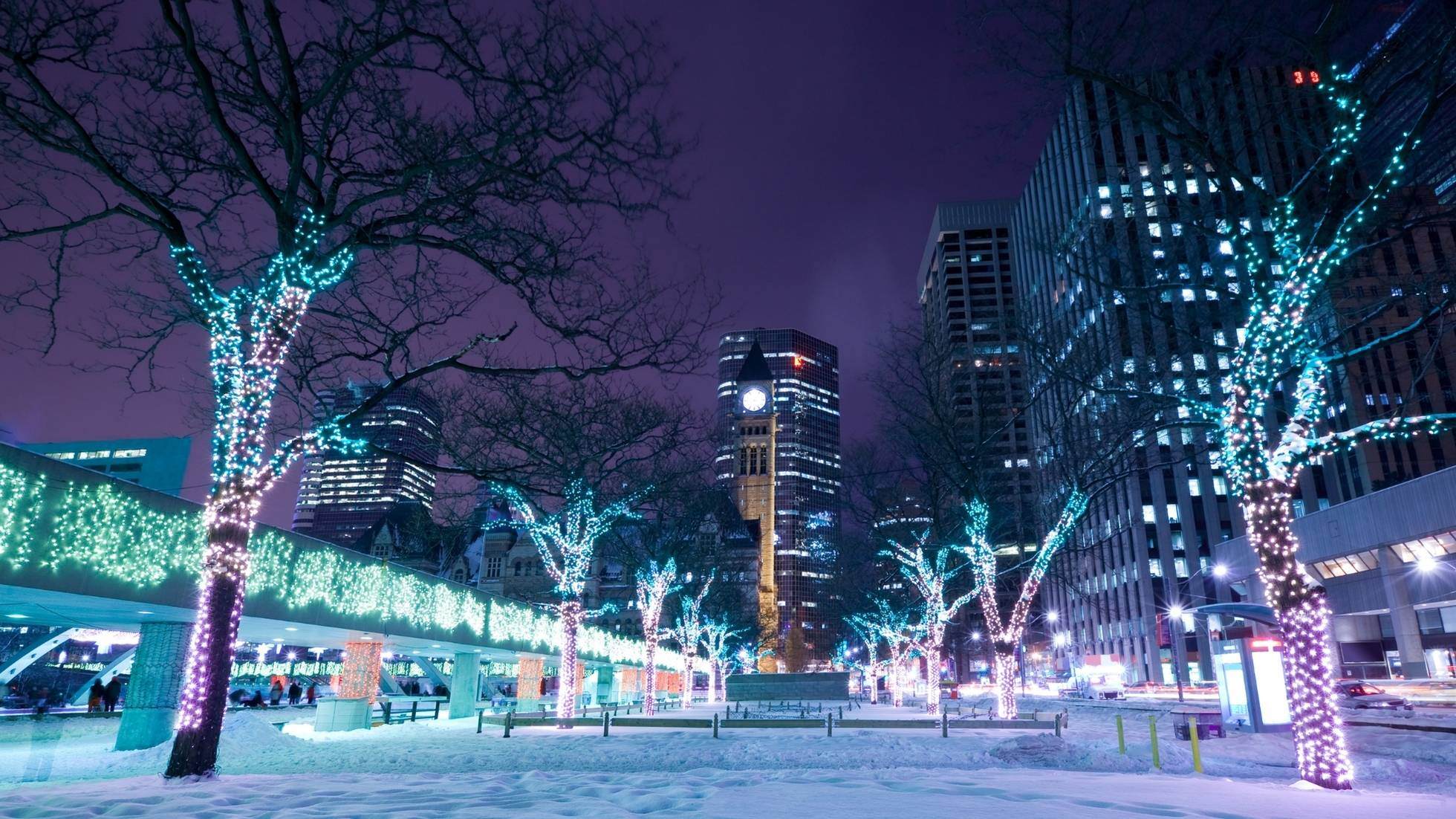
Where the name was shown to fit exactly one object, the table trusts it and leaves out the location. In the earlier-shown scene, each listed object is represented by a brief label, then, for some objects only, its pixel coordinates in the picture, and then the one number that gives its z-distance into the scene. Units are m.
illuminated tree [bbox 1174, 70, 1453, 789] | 10.66
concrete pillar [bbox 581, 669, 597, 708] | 57.98
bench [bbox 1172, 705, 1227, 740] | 19.16
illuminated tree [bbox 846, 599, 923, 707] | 50.88
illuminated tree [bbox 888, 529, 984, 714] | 32.09
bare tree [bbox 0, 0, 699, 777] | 10.63
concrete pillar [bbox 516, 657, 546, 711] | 37.44
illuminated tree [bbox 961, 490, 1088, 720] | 24.05
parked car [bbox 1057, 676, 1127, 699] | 54.41
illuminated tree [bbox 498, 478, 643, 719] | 26.33
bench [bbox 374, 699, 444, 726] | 29.47
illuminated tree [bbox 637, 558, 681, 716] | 36.09
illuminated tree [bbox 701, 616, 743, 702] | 64.00
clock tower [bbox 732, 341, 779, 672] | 157.12
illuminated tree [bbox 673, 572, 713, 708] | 51.78
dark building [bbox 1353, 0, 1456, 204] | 11.13
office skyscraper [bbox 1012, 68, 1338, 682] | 13.48
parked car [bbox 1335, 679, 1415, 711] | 27.36
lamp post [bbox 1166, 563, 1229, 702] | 51.91
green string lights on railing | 13.04
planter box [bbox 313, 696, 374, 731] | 24.41
